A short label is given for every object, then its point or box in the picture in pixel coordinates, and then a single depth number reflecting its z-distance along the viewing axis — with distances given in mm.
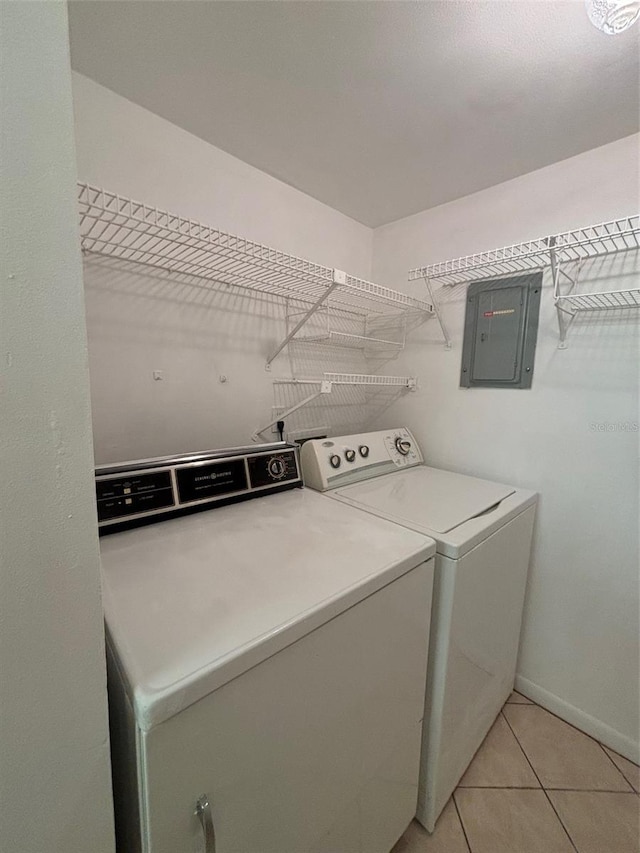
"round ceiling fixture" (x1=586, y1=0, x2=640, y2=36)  797
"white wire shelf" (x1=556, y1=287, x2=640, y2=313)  1313
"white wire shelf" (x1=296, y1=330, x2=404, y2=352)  1843
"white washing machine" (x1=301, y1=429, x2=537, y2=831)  1116
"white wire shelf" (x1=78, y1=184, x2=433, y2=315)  1122
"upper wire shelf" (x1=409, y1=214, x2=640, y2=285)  1275
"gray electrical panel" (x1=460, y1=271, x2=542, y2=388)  1604
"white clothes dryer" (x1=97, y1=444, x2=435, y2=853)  600
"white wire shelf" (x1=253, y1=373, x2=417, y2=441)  1585
